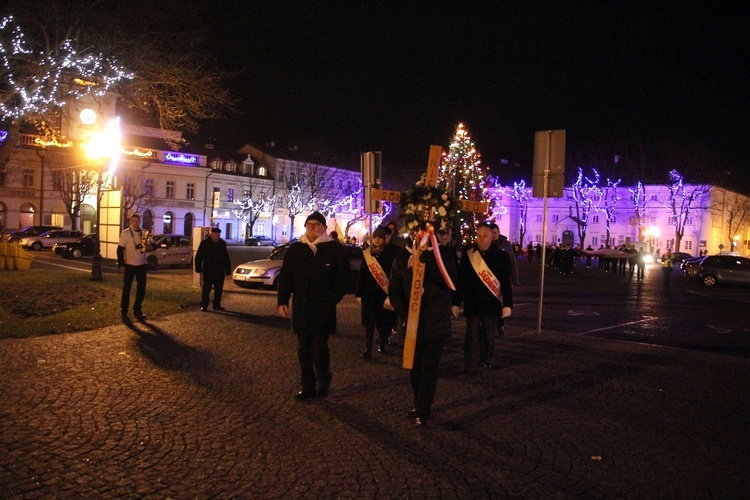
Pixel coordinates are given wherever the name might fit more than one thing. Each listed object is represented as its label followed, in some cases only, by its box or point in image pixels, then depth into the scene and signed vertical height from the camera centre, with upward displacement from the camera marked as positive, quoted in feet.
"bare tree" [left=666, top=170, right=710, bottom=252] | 216.13 +22.55
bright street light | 62.85 +9.72
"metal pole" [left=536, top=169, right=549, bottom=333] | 38.46 +3.60
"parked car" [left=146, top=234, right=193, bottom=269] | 95.04 -1.79
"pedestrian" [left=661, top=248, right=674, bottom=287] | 87.97 -1.08
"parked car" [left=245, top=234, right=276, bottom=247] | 217.01 +0.31
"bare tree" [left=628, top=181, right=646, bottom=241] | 229.25 +19.33
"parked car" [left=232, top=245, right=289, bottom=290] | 61.72 -3.07
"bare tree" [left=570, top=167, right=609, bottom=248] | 238.07 +23.71
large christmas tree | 123.92 +16.69
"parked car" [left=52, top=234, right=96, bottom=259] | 114.93 -2.31
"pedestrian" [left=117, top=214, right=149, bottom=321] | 39.52 -1.44
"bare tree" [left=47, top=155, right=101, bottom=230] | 170.30 +14.31
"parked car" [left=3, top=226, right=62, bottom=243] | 135.72 +0.40
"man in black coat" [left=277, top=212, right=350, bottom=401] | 22.02 -1.70
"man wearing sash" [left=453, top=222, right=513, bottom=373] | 27.07 -1.56
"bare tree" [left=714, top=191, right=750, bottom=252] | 261.81 +20.88
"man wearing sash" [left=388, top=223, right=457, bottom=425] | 19.52 -2.30
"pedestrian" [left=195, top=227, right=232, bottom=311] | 45.32 -1.70
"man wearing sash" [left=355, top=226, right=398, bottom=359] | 30.71 -2.03
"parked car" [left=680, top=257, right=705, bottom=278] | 100.94 -1.90
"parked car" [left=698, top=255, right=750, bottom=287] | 94.53 -1.59
